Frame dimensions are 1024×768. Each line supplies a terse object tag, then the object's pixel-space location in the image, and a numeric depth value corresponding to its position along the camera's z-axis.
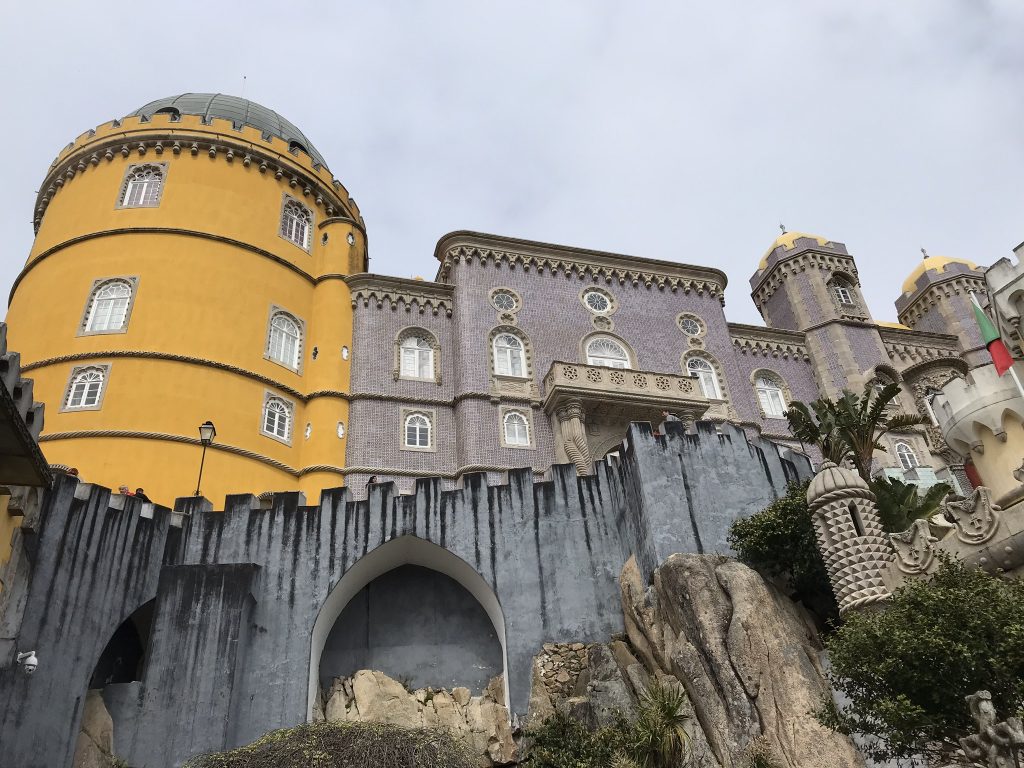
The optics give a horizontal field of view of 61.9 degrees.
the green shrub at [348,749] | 12.10
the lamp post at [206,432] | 18.69
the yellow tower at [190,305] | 22.88
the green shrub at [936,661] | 9.78
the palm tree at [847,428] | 19.23
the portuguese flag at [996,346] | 19.94
